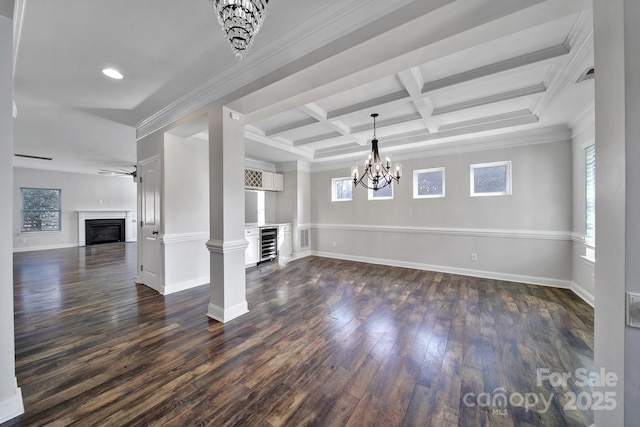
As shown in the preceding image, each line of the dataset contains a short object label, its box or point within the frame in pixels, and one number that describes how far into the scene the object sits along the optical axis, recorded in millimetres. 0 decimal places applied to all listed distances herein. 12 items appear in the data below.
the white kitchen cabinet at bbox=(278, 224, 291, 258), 5844
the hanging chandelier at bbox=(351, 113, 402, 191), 3625
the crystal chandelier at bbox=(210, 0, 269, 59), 1139
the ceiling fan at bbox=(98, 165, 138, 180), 7851
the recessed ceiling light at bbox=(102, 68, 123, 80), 2354
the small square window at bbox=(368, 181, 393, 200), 5319
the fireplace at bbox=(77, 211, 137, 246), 8188
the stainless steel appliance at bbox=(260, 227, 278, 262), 5379
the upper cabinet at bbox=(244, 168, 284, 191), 5449
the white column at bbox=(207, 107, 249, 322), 2637
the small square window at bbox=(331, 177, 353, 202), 5973
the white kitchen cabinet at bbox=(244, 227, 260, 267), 5035
